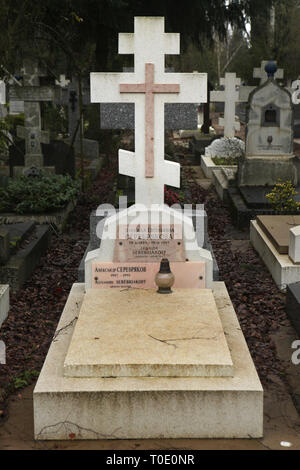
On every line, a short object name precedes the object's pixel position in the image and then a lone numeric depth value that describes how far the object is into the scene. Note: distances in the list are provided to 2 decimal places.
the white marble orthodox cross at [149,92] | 5.98
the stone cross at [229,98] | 16.83
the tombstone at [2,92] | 9.99
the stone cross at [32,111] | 11.23
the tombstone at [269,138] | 11.58
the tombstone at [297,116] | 17.43
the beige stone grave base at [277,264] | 7.14
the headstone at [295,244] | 7.03
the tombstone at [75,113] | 15.63
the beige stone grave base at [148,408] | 4.19
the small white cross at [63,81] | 17.92
